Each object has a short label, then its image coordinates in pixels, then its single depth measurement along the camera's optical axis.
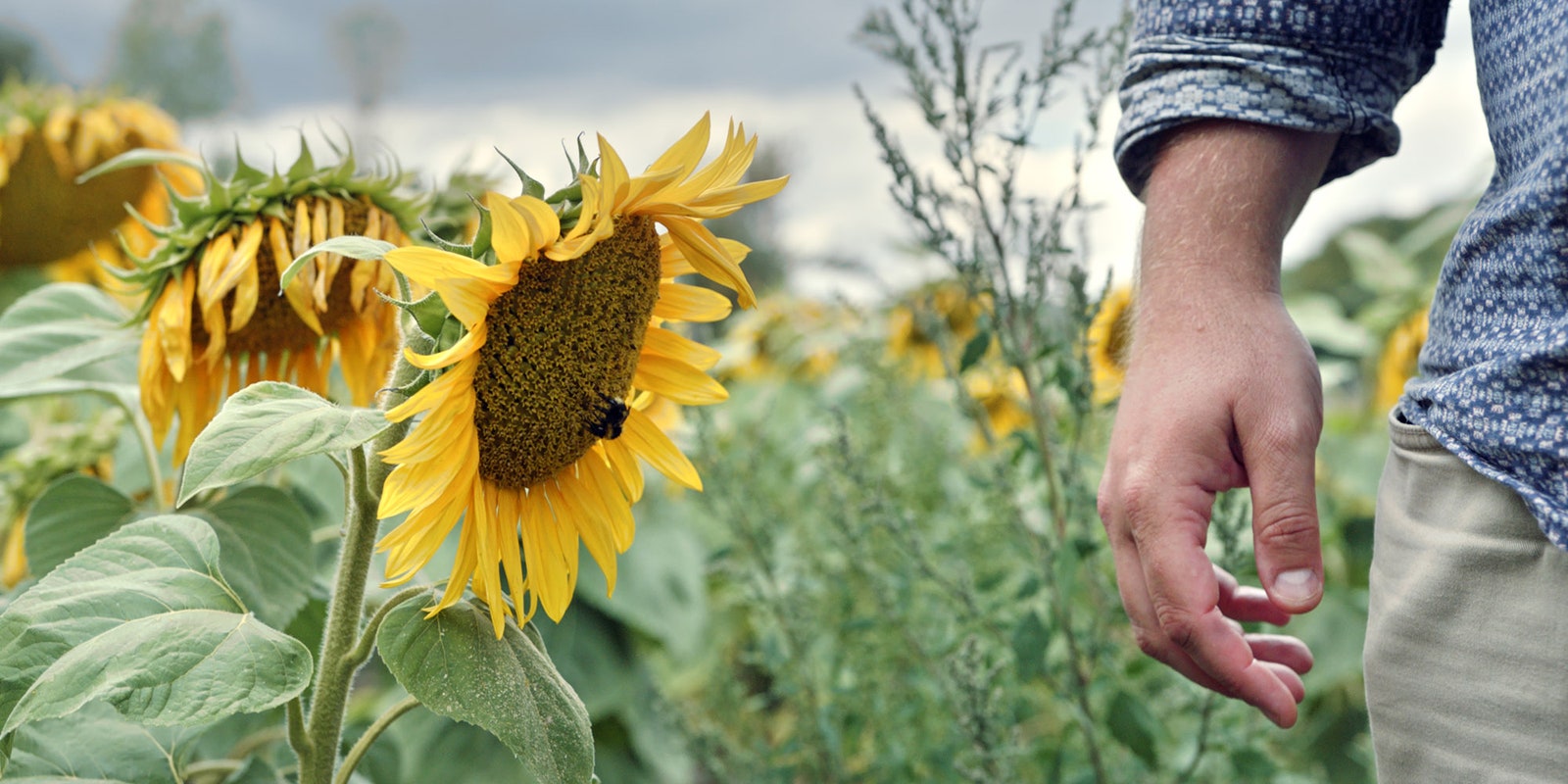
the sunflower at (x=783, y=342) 3.38
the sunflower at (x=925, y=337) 2.77
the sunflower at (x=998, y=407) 2.54
